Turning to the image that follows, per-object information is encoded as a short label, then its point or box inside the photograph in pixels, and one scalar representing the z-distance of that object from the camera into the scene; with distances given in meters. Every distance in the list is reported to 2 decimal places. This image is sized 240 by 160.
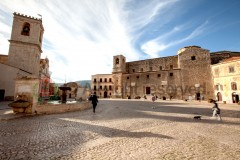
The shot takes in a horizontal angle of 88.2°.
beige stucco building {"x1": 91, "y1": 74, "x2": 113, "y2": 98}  47.94
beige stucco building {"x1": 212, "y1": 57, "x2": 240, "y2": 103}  23.44
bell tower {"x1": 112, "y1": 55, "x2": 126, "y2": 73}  40.43
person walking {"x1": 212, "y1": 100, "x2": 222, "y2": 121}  8.41
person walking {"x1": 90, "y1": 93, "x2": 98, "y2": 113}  11.08
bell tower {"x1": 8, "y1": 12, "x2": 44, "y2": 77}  18.77
